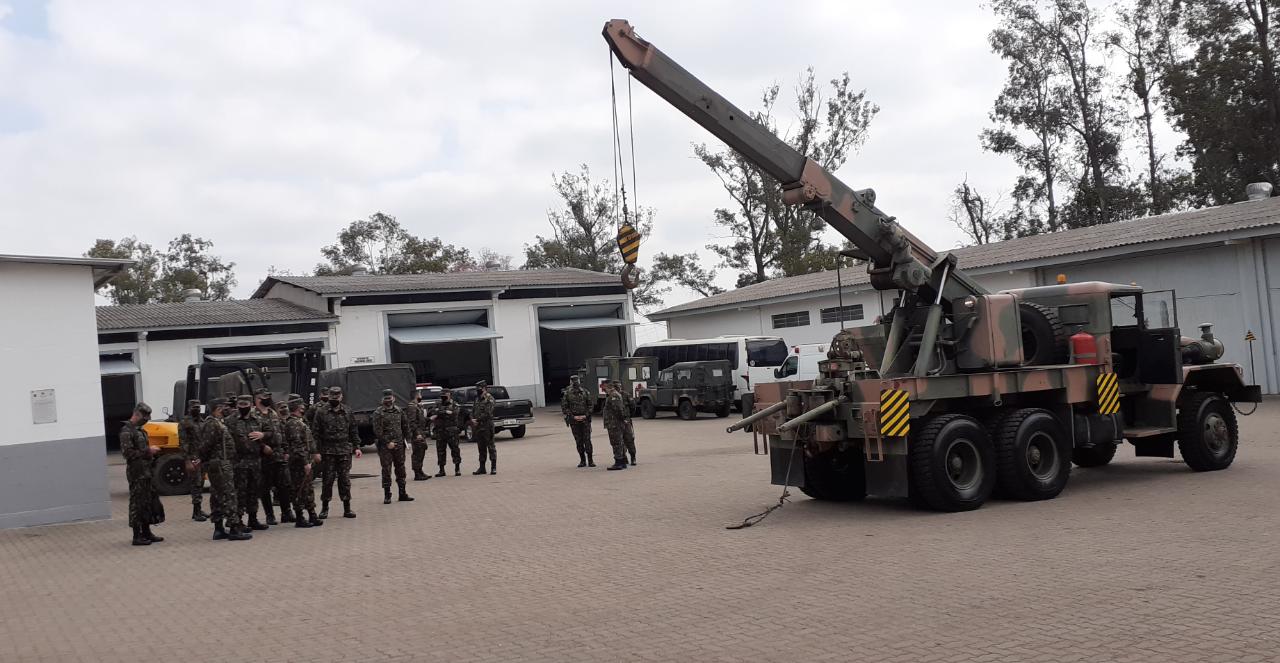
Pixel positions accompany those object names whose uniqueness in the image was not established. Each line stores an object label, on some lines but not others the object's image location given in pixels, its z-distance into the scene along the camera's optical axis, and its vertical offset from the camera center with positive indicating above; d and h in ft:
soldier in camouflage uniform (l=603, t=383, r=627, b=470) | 58.95 -2.78
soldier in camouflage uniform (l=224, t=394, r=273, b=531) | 41.01 -1.89
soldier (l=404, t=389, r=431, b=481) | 59.52 -2.58
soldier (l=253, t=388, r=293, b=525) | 41.70 -2.64
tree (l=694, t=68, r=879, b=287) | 179.73 +24.86
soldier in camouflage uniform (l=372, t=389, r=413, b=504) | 49.55 -2.28
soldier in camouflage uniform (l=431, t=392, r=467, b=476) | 61.87 -2.53
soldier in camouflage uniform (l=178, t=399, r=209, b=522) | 41.60 -1.74
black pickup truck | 87.20 -2.63
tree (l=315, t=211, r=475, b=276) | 234.38 +30.93
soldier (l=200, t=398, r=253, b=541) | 39.68 -2.58
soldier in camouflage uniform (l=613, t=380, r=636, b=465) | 59.26 -3.34
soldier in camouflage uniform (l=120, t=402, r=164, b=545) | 38.78 -2.32
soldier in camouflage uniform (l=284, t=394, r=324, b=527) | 42.39 -2.40
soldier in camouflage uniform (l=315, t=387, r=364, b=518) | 44.68 -2.05
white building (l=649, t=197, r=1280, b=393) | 78.07 +5.21
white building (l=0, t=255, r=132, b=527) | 46.78 +0.81
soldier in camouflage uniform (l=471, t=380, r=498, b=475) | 61.05 -2.33
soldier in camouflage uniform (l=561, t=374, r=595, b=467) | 60.70 -2.37
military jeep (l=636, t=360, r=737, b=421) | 96.58 -2.24
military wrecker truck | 36.81 -1.51
